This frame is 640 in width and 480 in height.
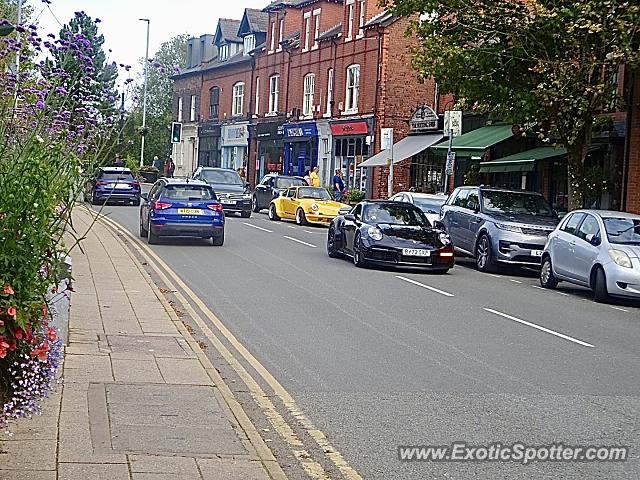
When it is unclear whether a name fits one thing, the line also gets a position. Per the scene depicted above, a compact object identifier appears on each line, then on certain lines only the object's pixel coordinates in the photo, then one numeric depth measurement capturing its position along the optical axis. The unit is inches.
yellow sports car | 1371.8
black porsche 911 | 780.6
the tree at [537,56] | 844.0
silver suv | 831.1
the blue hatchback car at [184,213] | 919.0
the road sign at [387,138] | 1440.8
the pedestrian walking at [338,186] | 1744.6
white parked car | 1111.0
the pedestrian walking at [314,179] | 1747.0
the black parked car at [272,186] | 1601.0
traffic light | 2269.4
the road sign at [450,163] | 1081.4
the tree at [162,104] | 3334.2
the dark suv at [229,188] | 1438.2
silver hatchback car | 645.3
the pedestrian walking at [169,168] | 1949.3
